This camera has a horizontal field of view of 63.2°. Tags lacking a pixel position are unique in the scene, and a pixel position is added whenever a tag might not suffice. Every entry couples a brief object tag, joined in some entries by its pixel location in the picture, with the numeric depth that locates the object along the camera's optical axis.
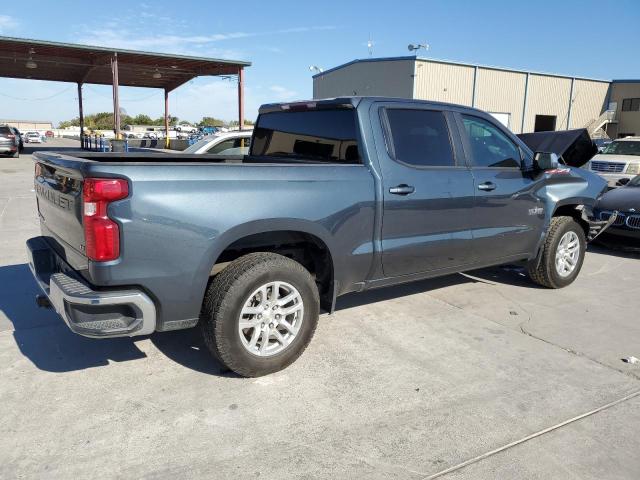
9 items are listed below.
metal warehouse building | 30.12
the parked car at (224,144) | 7.46
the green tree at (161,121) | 121.69
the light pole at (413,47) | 30.23
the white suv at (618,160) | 12.18
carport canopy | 24.22
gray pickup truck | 2.94
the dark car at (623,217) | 7.54
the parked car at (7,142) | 25.09
